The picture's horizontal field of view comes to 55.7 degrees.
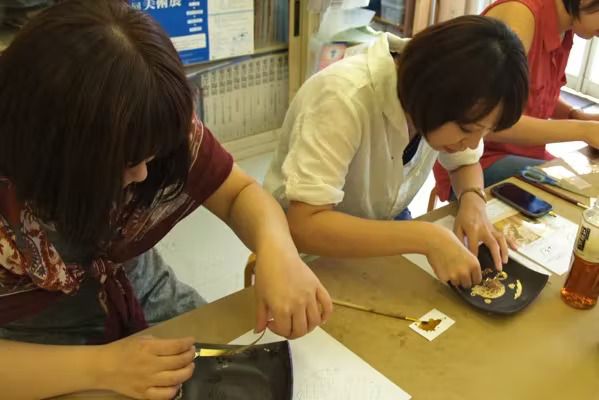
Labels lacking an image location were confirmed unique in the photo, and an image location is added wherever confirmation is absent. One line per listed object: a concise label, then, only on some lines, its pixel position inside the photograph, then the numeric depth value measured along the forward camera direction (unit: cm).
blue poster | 237
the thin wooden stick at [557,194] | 125
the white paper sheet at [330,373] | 79
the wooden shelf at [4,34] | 193
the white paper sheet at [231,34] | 255
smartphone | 121
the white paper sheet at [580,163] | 139
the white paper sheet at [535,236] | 108
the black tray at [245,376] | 77
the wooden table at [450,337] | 82
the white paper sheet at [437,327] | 89
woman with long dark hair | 59
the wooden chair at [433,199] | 186
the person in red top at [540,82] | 145
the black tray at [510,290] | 94
